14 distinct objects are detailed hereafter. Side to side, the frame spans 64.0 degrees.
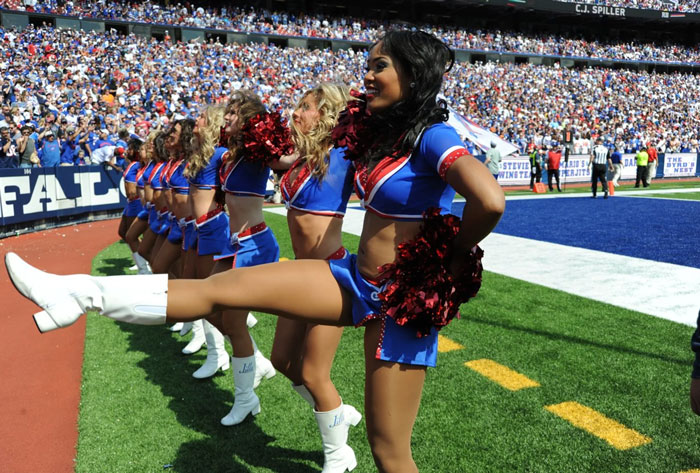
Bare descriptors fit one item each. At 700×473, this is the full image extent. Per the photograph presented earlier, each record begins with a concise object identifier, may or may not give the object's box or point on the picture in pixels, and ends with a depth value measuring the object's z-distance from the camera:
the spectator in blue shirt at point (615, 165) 21.62
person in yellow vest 22.88
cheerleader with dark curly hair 1.78
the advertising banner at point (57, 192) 11.07
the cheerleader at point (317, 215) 2.83
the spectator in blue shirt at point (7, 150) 12.07
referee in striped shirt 17.34
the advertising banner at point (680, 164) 27.72
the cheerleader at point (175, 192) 4.68
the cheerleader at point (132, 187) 7.67
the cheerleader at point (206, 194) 4.09
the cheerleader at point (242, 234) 3.54
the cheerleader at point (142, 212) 6.68
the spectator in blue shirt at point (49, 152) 12.95
